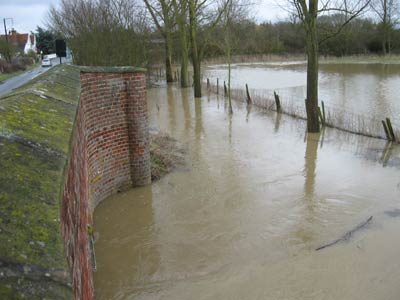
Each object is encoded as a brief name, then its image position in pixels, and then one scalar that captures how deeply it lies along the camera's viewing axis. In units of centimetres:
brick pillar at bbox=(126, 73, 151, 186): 818
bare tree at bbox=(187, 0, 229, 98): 2395
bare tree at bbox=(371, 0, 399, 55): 5144
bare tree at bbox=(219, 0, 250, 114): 1998
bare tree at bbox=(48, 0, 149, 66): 1941
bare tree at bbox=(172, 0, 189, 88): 2589
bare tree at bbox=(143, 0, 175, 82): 2825
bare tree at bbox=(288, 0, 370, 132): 1339
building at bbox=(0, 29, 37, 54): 6982
